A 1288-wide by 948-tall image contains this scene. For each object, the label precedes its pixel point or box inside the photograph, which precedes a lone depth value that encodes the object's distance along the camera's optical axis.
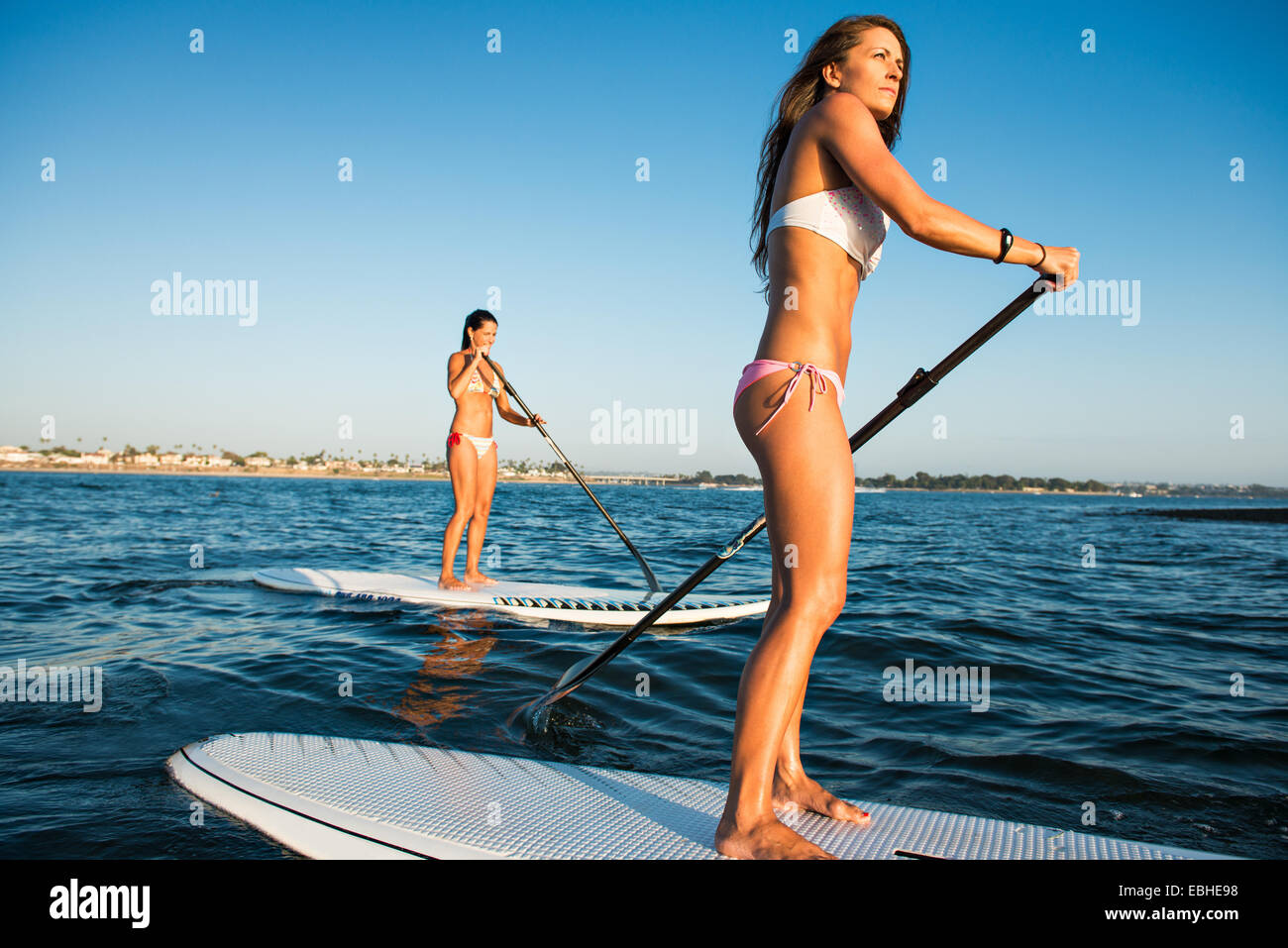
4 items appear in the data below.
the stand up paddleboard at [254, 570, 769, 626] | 6.88
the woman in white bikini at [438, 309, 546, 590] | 7.66
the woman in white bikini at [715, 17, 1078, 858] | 1.96
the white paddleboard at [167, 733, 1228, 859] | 2.21
